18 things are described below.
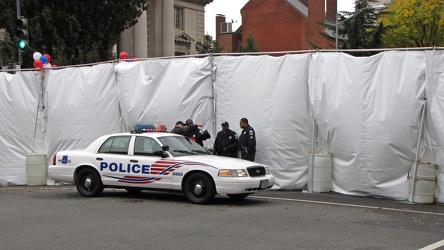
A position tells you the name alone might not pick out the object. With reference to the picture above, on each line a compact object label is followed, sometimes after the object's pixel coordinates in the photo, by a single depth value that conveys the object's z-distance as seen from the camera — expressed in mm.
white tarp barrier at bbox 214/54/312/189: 12812
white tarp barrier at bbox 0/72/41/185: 15492
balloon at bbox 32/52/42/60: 17266
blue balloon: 15902
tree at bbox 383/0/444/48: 35906
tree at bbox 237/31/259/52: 50750
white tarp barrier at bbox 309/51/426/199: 11391
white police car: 10320
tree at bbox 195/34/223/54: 46375
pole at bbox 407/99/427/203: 11164
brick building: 59938
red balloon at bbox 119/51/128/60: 16750
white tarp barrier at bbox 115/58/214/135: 13859
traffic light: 16162
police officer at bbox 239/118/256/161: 12711
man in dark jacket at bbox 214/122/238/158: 12898
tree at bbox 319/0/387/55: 34469
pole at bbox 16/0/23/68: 16667
